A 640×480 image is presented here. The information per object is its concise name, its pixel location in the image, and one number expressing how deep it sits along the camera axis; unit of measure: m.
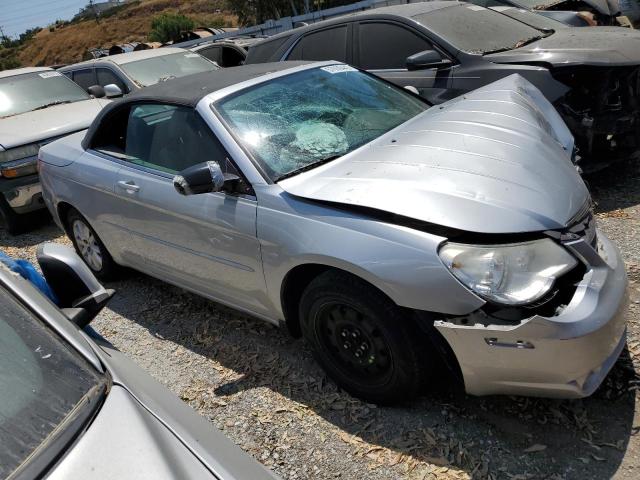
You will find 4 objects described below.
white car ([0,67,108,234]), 6.12
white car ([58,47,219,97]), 8.26
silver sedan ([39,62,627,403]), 2.19
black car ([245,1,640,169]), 4.46
